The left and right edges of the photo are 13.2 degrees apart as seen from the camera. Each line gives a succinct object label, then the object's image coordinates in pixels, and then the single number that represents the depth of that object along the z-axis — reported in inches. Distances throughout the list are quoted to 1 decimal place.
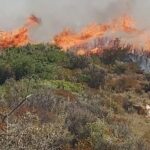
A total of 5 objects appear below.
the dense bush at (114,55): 3250.5
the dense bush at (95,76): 2523.6
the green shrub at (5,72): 2426.9
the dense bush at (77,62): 2837.1
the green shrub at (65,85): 2165.6
